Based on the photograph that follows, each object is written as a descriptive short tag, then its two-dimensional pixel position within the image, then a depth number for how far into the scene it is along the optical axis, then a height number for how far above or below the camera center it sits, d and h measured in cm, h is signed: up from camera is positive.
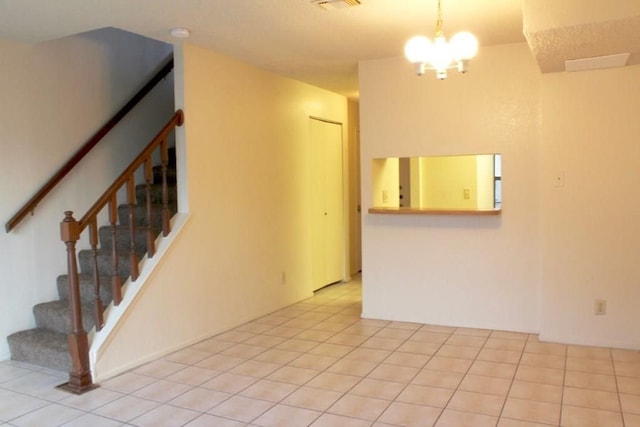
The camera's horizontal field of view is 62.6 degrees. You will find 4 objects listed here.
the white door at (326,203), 588 -6
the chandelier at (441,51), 275 +77
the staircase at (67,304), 357 -76
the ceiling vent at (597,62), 342 +87
